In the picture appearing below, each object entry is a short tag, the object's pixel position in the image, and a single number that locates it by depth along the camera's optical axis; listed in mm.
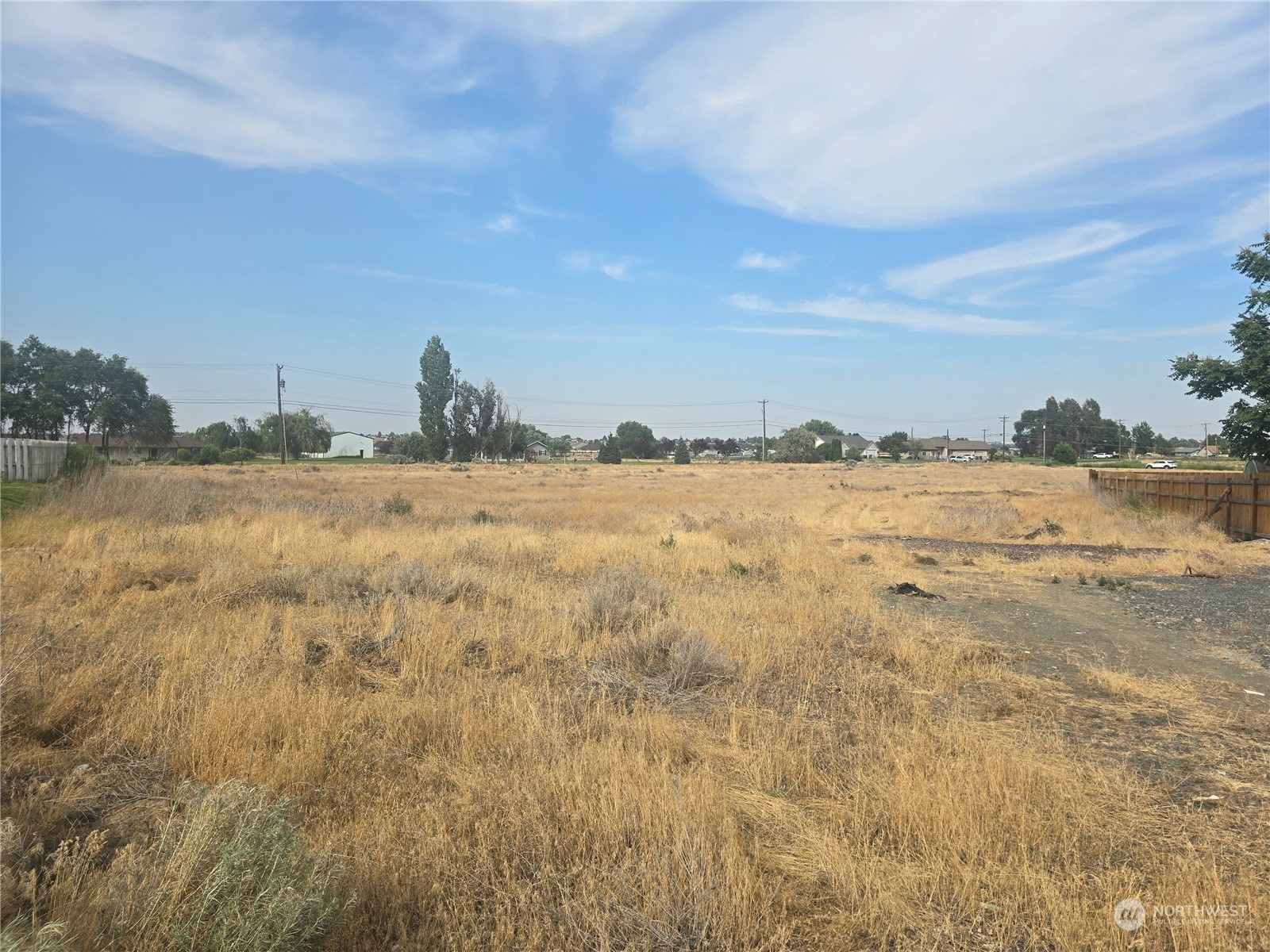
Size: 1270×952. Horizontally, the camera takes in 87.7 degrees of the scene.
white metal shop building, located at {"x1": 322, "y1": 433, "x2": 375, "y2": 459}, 138750
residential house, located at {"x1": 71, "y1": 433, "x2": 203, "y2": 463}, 93750
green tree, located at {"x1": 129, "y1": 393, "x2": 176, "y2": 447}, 95938
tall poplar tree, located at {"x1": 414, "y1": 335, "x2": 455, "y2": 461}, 95375
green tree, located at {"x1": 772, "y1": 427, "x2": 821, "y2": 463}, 115250
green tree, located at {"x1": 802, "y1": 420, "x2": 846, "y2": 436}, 183150
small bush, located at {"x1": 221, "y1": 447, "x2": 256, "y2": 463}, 81000
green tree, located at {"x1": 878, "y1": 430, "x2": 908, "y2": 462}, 140000
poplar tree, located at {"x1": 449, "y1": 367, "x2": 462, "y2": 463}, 97500
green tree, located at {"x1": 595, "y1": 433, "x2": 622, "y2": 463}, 109188
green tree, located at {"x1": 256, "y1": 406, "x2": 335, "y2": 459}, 114688
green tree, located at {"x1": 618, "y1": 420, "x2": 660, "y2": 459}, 136000
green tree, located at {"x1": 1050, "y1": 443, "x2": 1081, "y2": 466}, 107062
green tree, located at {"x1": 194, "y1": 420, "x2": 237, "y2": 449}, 106875
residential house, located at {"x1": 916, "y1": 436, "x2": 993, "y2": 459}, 171125
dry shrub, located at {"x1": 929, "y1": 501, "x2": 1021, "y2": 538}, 21972
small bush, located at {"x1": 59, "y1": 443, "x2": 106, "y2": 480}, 16828
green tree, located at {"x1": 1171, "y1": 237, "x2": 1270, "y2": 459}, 20703
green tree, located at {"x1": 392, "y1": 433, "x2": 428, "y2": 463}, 101750
